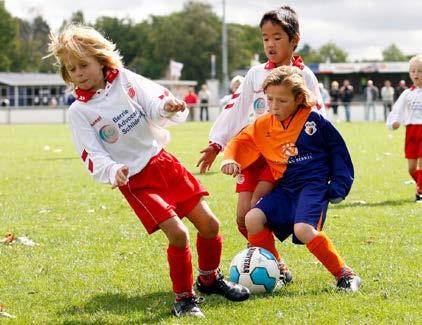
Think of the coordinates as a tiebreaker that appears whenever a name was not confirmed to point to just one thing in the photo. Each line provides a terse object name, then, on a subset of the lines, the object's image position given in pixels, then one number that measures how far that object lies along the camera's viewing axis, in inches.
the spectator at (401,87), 1675.3
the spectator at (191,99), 1939.1
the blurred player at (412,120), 476.1
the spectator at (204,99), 2055.9
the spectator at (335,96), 1854.6
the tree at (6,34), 4473.4
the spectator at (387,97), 1702.8
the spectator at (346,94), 1831.3
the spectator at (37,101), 3673.7
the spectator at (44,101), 3630.9
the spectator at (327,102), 1493.6
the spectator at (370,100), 1820.6
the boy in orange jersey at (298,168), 246.2
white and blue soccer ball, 247.4
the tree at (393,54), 6867.1
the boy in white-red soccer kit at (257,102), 259.6
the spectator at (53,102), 3310.5
